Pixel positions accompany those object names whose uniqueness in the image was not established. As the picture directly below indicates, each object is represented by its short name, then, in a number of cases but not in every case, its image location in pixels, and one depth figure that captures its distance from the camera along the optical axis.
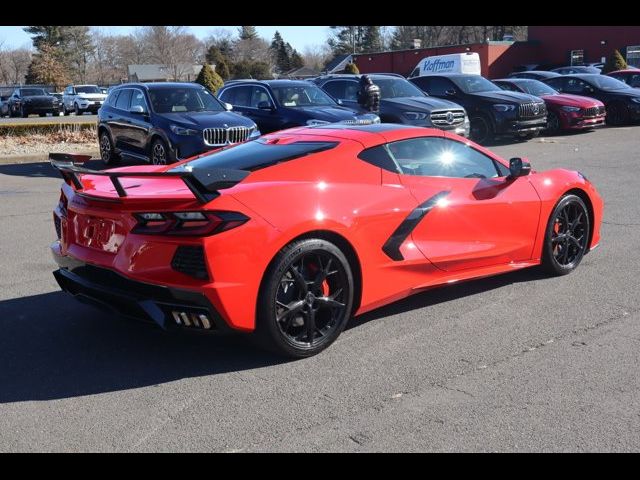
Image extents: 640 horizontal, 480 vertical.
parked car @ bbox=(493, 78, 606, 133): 19.52
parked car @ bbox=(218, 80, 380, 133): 13.46
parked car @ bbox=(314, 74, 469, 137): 15.53
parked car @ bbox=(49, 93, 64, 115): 39.81
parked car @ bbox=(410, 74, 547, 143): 17.70
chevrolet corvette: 3.94
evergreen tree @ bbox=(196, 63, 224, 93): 29.25
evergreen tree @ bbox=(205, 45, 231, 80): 57.81
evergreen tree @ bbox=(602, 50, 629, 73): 35.12
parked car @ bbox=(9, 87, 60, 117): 37.94
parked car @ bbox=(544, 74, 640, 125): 21.41
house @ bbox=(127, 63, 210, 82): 77.75
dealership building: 47.88
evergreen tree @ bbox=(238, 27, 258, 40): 100.19
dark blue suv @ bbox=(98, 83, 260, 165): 12.03
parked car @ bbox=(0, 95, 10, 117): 40.80
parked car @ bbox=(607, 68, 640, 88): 25.36
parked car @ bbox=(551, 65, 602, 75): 30.62
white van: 28.06
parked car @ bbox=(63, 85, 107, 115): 39.56
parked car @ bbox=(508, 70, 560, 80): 26.03
